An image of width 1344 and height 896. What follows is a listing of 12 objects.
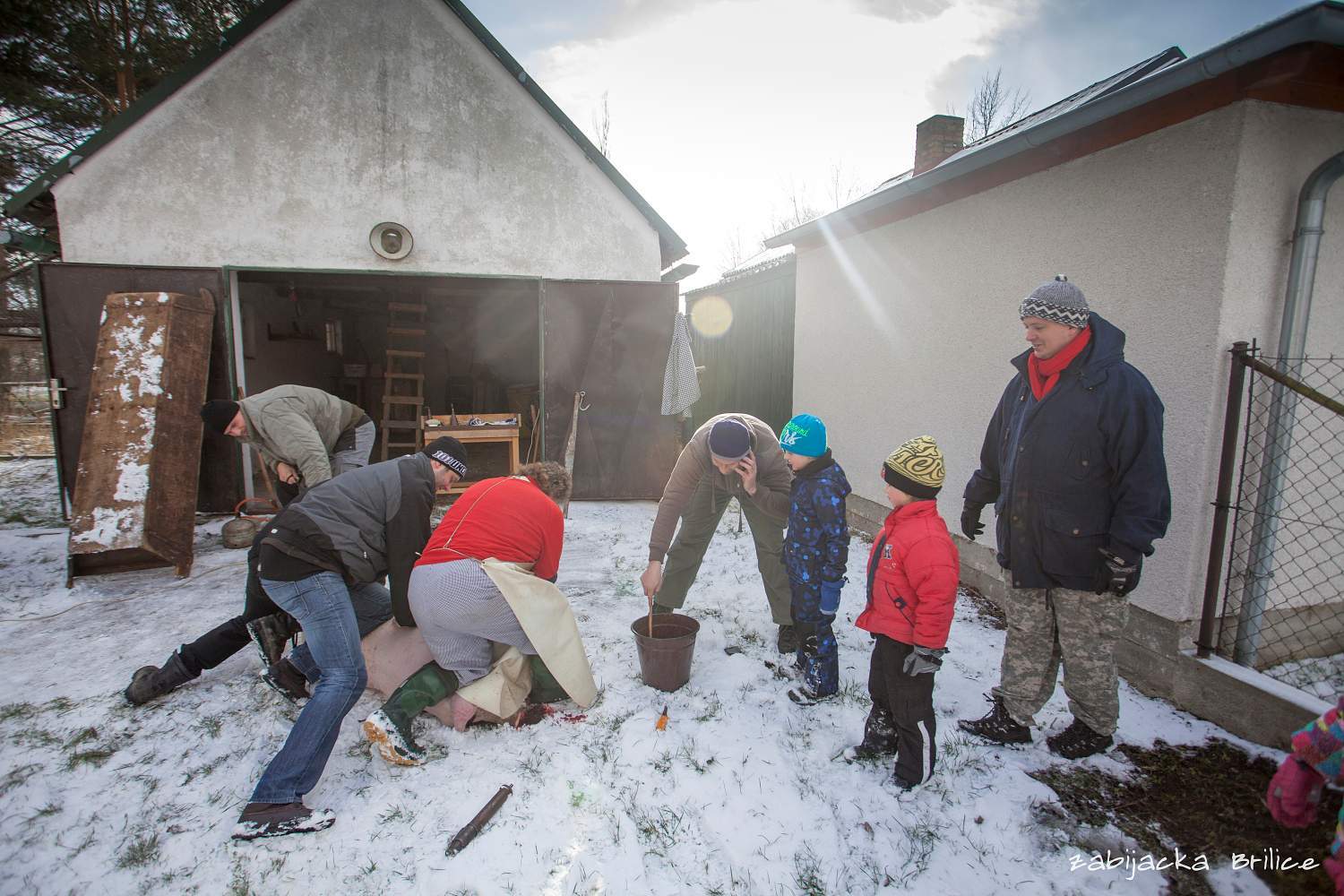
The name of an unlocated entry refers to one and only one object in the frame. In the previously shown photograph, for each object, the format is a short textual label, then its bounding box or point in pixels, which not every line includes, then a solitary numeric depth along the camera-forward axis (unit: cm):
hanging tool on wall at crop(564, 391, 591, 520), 741
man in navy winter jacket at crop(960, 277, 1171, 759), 240
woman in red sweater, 270
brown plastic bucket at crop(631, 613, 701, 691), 314
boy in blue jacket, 309
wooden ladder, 970
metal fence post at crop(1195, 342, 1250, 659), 290
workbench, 781
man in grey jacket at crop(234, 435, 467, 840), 234
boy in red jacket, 241
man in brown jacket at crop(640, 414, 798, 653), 318
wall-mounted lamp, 689
